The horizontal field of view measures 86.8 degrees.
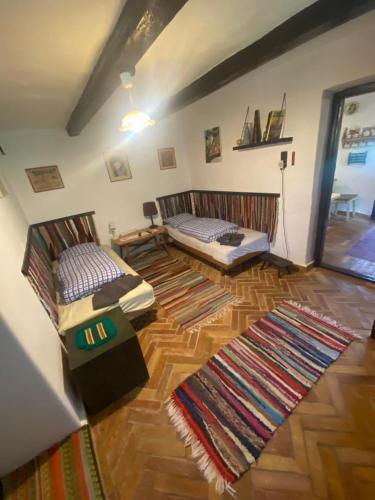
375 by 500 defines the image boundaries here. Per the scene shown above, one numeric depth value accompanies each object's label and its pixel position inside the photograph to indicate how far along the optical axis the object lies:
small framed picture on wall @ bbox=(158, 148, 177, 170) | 3.88
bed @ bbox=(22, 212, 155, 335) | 1.78
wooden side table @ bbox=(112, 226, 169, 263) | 3.50
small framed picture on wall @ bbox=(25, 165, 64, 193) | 2.91
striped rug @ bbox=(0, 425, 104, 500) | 1.12
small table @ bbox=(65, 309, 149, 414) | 1.35
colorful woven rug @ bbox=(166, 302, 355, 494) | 1.21
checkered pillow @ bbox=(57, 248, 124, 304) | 2.11
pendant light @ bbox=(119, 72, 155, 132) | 1.76
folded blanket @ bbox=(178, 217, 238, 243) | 3.06
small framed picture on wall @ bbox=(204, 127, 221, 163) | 3.26
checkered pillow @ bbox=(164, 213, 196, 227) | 3.90
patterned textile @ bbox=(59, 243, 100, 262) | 3.00
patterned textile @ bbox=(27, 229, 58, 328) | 1.68
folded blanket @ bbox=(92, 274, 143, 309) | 1.94
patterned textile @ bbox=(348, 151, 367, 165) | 4.01
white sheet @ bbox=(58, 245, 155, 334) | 1.79
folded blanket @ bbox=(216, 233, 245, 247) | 2.75
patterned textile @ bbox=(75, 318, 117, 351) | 1.43
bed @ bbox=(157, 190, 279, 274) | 2.78
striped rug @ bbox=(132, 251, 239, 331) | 2.25
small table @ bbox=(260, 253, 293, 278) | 2.72
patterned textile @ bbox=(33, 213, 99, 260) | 3.13
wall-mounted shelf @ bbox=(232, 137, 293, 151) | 2.34
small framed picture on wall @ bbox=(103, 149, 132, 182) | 3.41
